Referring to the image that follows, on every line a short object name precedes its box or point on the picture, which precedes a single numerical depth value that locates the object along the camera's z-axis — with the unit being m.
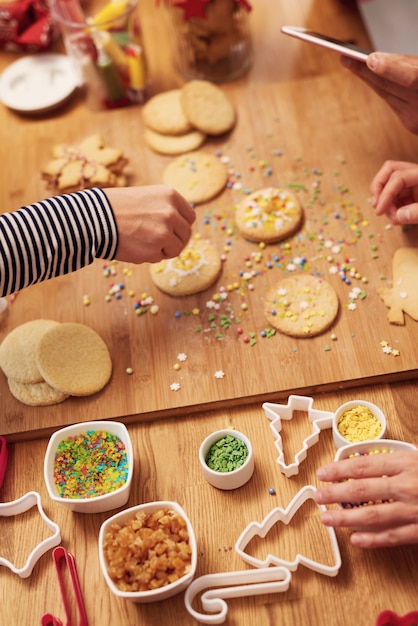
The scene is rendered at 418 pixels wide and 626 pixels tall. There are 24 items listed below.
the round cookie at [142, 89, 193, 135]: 1.64
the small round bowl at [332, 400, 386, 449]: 1.14
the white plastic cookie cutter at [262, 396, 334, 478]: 1.15
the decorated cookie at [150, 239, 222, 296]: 1.39
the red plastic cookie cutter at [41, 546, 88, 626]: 1.03
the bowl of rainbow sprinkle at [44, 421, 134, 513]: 1.12
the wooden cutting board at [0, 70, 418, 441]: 1.25
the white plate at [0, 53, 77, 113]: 1.79
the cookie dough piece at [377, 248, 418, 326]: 1.29
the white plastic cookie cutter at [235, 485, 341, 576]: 1.04
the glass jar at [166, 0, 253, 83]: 1.65
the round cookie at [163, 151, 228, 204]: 1.52
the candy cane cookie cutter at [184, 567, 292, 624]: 1.02
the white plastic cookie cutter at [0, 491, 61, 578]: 1.08
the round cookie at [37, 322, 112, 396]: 1.26
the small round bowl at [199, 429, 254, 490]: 1.11
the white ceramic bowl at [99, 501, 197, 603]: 1.00
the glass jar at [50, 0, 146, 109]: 1.66
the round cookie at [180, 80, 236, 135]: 1.62
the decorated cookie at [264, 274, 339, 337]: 1.30
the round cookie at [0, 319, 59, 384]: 1.28
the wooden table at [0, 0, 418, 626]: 1.05
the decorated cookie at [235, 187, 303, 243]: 1.43
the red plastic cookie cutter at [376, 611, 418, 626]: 0.99
